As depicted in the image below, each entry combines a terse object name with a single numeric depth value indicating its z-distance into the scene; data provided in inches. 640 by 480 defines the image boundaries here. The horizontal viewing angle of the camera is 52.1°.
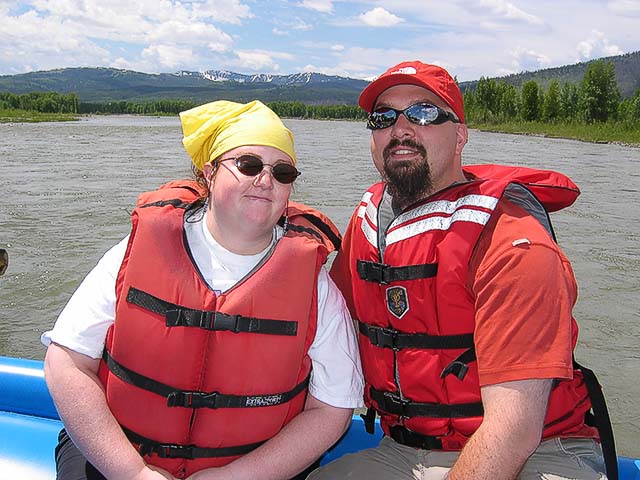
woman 73.2
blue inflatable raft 95.3
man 67.1
